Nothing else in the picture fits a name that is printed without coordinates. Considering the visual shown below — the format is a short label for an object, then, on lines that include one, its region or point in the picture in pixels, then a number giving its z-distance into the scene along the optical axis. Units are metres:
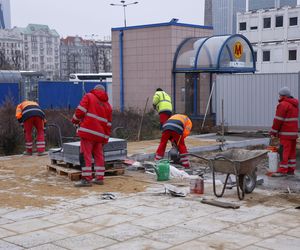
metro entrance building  20.72
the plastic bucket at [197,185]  8.70
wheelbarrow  8.12
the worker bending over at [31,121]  13.39
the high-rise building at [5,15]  124.84
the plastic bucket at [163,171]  10.02
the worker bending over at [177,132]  11.13
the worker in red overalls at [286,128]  10.99
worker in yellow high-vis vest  15.67
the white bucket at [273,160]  11.18
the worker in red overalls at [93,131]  9.59
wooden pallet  10.11
